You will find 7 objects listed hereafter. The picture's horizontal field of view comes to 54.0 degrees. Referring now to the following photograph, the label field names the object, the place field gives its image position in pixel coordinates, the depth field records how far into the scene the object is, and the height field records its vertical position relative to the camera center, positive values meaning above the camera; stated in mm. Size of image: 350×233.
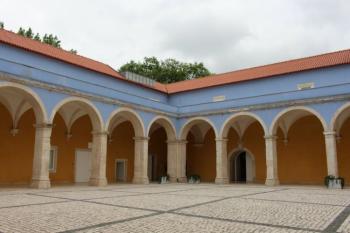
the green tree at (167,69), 38531 +10743
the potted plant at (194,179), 21994 -923
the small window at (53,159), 19438 +280
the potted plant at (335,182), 16281 -792
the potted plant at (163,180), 21395 -961
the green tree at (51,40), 33050 +11984
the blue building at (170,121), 16688 +2601
